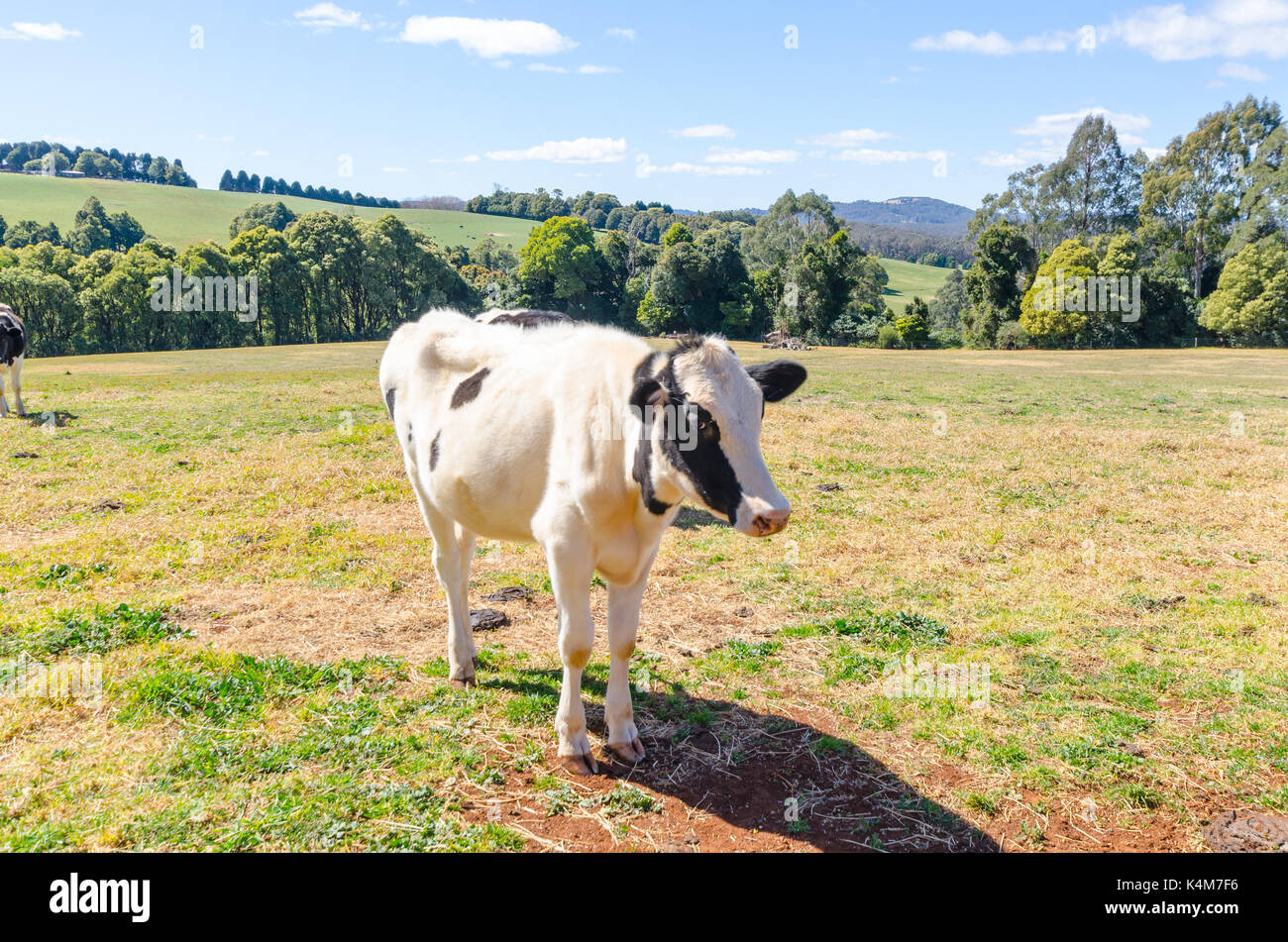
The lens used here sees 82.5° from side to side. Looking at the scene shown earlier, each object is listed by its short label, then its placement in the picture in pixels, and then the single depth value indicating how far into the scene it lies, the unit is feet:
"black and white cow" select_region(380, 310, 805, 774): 13.14
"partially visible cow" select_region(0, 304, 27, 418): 52.75
